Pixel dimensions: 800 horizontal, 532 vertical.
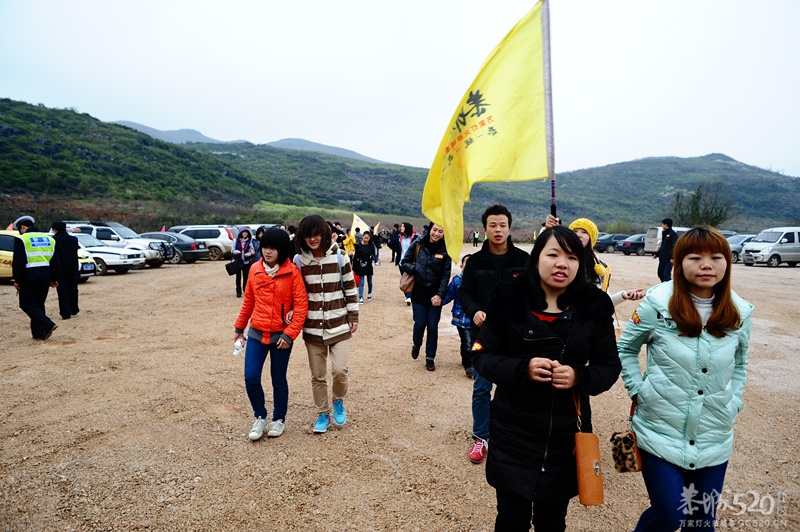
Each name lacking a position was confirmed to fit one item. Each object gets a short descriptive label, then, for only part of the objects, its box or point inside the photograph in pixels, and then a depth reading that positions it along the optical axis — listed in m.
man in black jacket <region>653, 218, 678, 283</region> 11.84
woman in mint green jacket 2.12
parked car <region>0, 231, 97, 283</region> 12.85
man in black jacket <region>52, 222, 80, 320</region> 9.02
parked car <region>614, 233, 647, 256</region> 33.59
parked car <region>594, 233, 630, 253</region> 37.31
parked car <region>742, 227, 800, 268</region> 22.27
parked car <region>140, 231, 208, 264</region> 21.61
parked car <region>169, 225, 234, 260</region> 23.67
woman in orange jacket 3.89
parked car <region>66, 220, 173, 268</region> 18.50
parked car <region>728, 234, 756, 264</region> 24.53
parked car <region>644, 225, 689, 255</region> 31.70
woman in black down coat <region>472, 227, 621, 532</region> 2.05
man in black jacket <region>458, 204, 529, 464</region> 3.53
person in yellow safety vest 7.32
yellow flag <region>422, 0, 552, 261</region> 3.04
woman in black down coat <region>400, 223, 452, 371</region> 5.96
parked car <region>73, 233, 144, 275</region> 16.34
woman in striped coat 4.06
